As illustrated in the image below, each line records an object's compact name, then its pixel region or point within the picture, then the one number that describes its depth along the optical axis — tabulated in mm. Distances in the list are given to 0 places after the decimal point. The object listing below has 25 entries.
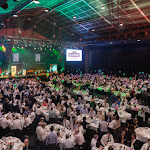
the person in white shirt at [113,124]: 5957
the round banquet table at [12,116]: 6314
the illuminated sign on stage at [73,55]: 21569
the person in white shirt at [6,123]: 6047
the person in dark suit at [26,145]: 4355
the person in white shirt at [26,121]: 6320
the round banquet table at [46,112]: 7300
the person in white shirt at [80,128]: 5474
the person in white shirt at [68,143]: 4551
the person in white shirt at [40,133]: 5215
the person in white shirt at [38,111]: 7542
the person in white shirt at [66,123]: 6090
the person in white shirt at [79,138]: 4910
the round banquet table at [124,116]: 6988
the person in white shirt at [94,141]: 4621
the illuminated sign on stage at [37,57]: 23505
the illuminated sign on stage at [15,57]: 20859
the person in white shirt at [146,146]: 4415
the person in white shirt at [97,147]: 4281
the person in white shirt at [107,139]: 4941
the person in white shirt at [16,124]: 5867
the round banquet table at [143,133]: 5258
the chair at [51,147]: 4270
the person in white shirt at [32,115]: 6773
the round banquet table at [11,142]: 4434
